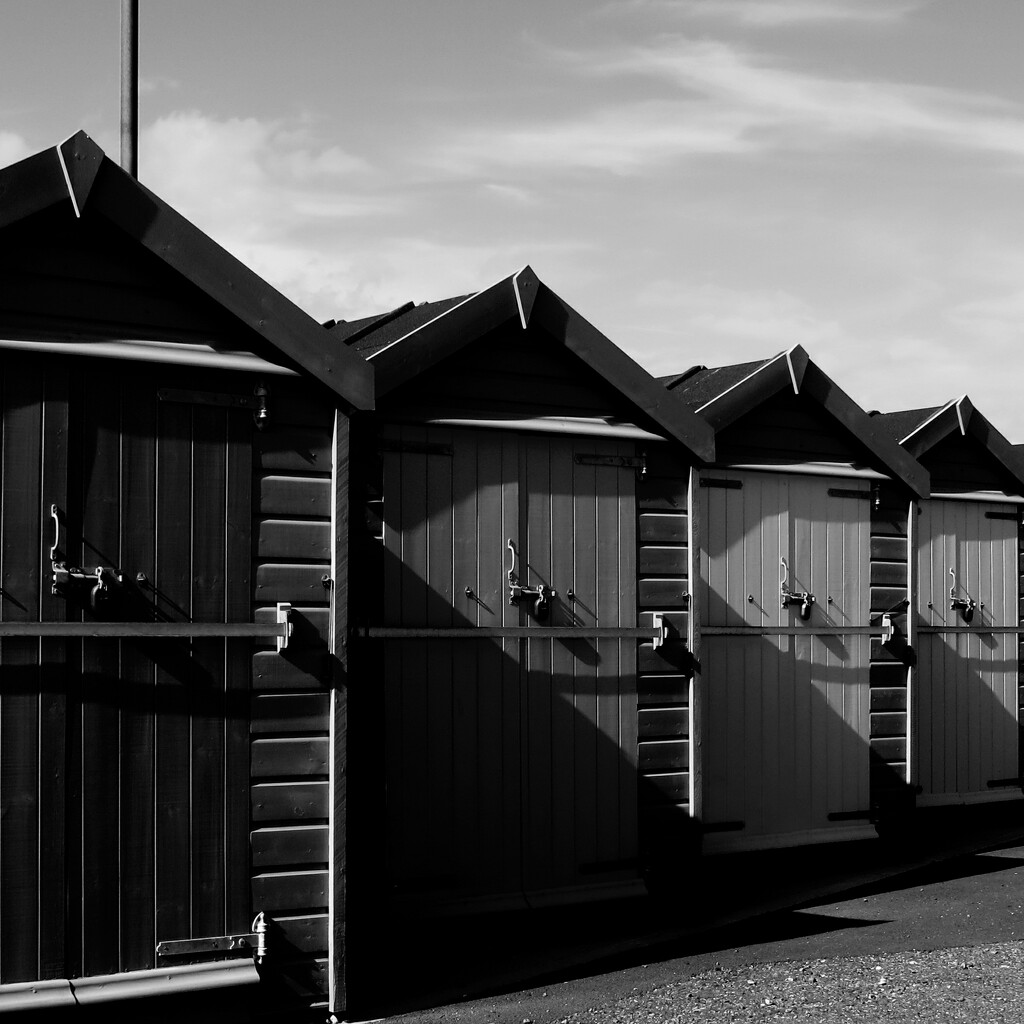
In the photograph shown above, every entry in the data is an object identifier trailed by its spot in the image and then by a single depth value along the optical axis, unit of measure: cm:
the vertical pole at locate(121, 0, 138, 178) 1073
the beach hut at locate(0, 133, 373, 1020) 717
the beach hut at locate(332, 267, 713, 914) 920
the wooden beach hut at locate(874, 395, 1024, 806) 1363
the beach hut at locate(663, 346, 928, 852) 1166
